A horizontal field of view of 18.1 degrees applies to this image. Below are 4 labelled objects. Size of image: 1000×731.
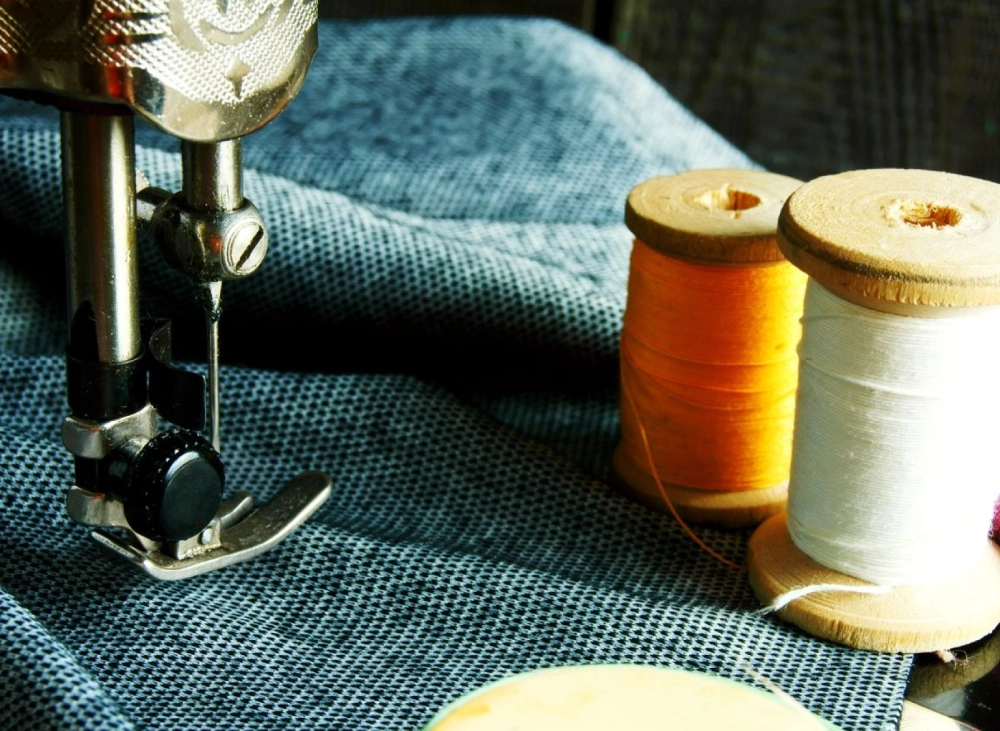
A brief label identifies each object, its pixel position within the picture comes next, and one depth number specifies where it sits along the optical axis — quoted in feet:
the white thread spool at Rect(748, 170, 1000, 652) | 1.18
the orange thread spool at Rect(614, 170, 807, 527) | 1.27
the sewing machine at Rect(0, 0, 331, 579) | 1.09
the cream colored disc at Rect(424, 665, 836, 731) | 1.12
